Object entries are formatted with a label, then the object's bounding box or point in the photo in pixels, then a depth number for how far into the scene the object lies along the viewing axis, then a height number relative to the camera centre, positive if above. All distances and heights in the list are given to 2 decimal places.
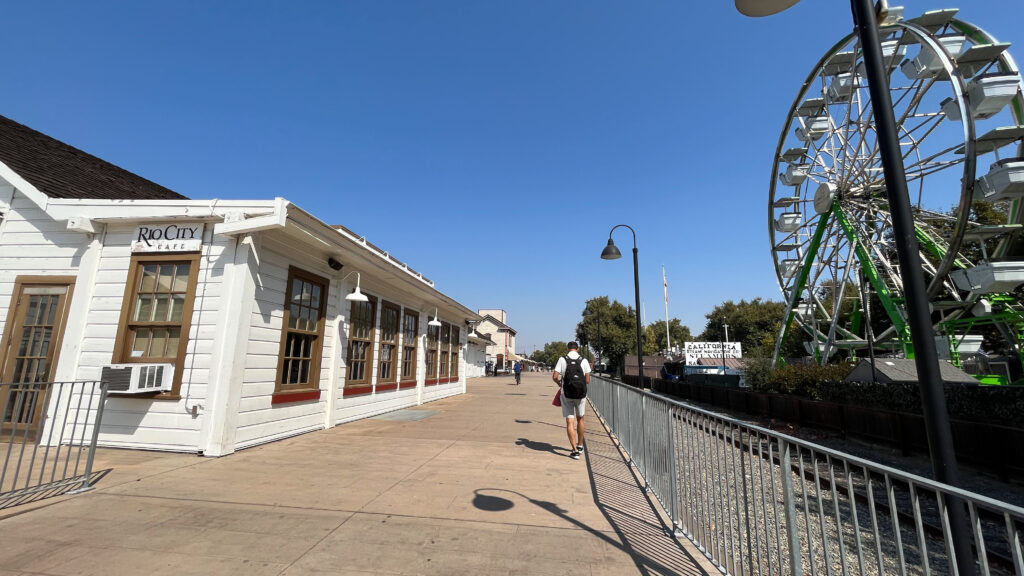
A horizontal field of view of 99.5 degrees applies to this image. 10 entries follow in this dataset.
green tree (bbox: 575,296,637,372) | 55.41 +5.05
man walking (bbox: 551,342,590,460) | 6.97 -0.33
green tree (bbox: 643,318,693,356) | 75.42 +5.84
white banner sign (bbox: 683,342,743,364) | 35.97 +1.42
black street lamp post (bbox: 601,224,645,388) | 12.66 +3.26
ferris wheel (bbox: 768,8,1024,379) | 13.30 +7.14
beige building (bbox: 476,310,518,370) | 66.69 +4.13
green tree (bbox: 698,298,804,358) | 51.62 +6.07
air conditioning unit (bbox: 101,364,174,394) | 5.99 -0.22
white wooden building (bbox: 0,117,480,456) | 6.44 +0.93
